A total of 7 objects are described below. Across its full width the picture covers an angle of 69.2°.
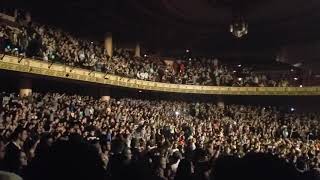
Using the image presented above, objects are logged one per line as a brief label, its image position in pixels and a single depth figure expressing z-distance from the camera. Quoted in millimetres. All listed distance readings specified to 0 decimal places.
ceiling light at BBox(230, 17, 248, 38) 11072
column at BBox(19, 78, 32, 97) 9749
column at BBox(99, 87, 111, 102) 12739
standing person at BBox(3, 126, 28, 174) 2384
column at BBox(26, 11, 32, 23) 10280
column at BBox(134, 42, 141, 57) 15314
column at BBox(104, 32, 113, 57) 13223
